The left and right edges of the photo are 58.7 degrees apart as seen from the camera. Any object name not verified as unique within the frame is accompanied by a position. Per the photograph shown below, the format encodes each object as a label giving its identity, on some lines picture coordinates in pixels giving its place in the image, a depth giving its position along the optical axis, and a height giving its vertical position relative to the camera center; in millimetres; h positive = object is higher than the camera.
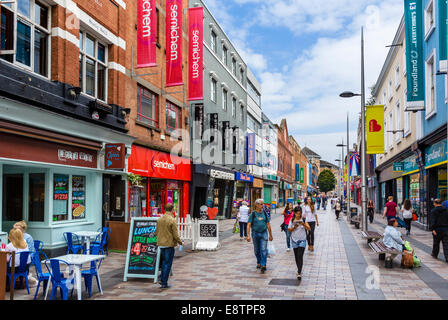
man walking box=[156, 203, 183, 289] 8086 -1295
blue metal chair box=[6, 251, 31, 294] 7617 -1750
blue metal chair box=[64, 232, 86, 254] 11153 -1932
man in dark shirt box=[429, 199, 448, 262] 10914 -1282
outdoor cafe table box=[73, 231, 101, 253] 11227 -1697
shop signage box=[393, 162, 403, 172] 25391 +680
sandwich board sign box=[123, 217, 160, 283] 8742 -1671
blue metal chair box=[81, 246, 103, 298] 7500 -1868
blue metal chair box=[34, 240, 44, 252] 8805 -1527
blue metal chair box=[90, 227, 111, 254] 11963 -1911
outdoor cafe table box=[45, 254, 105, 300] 6965 -1505
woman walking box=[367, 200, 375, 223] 25489 -2167
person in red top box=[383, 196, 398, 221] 17891 -1466
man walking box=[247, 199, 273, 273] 9844 -1357
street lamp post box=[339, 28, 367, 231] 17062 +993
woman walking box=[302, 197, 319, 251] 13664 -1346
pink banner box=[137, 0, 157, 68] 14969 +5431
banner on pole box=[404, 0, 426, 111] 17594 +5535
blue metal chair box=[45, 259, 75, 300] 6781 -1823
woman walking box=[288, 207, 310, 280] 8899 -1379
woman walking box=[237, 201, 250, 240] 16588 -1672
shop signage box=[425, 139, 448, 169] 16275 +1024
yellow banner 18688 +2288
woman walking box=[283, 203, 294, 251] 13688 -1406
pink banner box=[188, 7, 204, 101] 19578 +5959
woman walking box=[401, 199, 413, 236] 16953 -1511
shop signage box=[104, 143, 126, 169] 13122 +687
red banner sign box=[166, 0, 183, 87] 16719 +5838
